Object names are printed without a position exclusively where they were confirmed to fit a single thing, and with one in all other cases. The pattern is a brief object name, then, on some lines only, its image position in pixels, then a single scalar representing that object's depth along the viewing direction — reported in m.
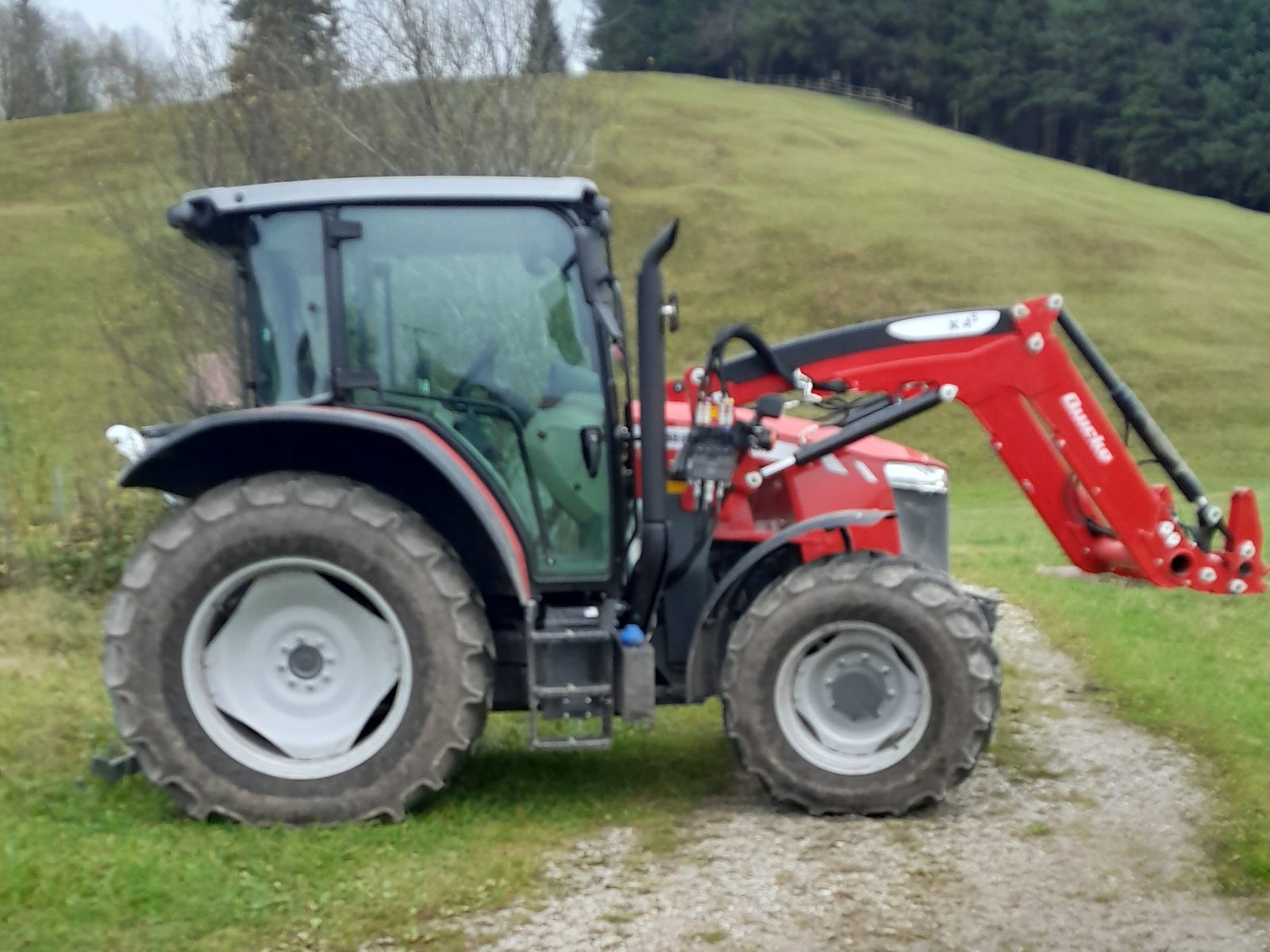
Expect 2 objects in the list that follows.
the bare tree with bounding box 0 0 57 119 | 63.47
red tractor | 5.07
